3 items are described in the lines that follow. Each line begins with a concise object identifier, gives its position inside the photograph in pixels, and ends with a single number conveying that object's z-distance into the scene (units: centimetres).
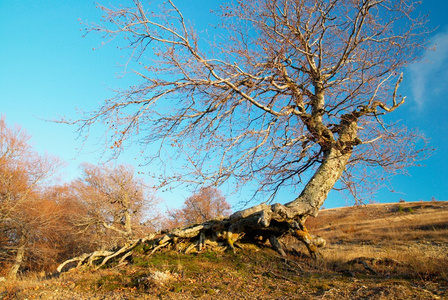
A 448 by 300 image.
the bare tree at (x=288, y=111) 639
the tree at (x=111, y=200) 2177
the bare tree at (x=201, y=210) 2629
